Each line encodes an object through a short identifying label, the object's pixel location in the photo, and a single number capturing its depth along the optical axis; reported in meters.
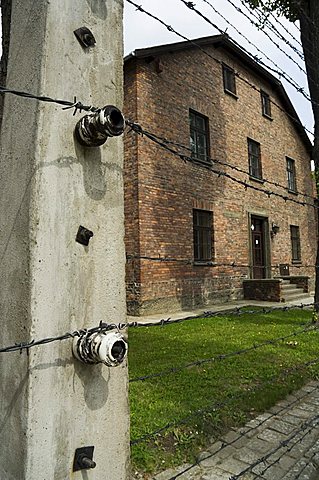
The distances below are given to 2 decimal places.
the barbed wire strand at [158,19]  1.69
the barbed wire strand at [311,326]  6.32
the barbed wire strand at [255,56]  2.16
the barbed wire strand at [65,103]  1.07
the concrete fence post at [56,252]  1.07
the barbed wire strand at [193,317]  1.25
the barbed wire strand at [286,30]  3.35
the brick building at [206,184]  9.22
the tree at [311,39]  6.93
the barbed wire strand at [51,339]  1.03
